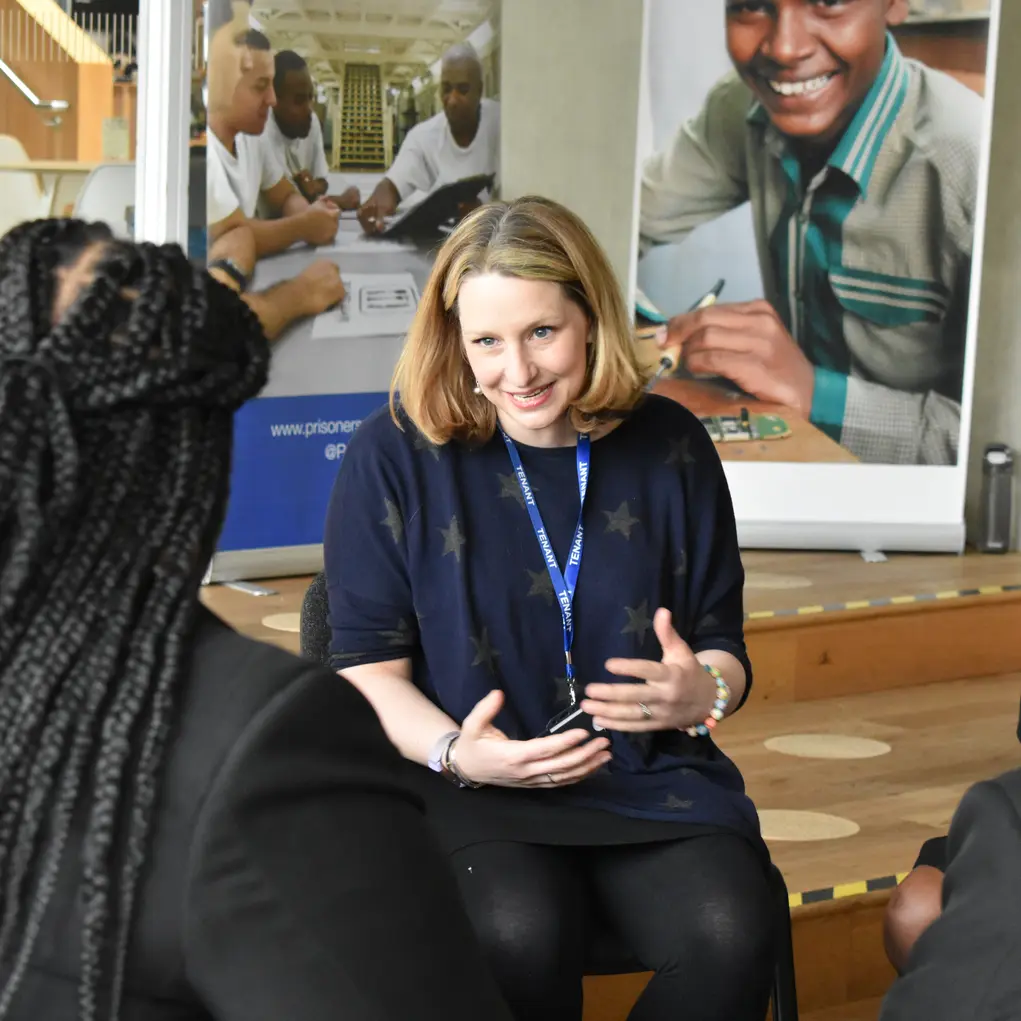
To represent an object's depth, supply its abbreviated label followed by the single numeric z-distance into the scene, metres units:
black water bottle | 4.78
